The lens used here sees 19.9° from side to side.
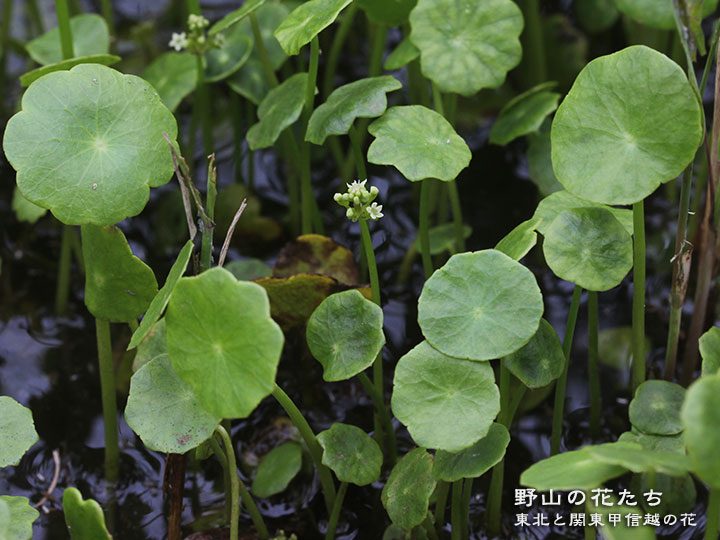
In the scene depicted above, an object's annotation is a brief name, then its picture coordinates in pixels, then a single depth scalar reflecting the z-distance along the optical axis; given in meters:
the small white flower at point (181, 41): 0.60
